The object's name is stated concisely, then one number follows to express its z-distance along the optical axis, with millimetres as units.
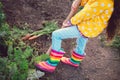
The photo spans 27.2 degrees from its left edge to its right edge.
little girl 2834
